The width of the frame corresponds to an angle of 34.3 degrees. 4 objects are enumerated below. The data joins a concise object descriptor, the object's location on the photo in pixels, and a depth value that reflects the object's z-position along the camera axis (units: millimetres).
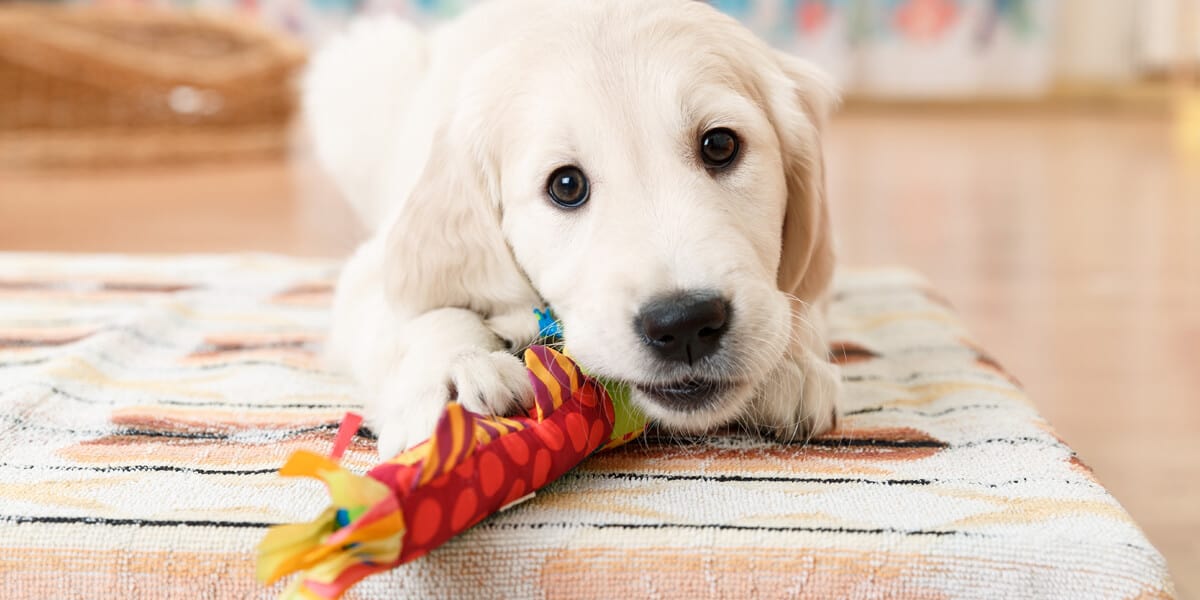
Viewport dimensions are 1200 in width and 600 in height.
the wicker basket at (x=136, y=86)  1702
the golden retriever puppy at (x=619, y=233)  592
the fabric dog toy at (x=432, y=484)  517
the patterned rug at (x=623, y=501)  556
